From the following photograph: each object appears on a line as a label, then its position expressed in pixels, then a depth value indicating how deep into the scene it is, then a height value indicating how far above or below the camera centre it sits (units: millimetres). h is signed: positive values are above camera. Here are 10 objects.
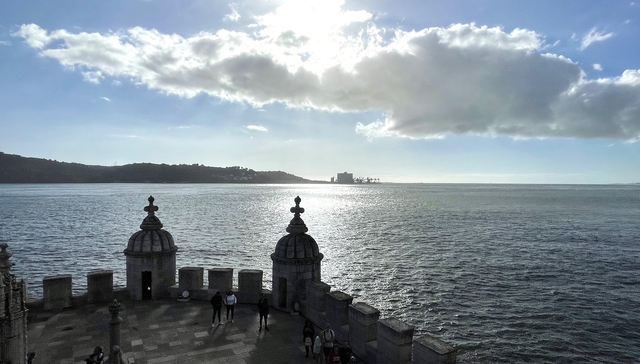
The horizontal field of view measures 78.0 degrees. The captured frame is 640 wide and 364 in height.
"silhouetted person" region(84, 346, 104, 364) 9895 -4543
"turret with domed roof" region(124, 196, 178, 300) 16047 -3357
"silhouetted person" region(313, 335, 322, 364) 11268 -4776
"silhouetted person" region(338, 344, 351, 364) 10797 -4729
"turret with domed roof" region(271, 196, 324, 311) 15039 -3204
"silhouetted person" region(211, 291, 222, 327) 13719 -4301
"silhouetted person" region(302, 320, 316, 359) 11766 -4670
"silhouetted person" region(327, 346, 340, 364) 10141 -4528
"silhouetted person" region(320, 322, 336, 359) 10875 -4433
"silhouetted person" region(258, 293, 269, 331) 13219 -4321
